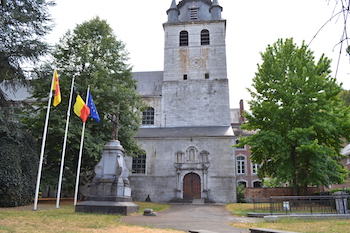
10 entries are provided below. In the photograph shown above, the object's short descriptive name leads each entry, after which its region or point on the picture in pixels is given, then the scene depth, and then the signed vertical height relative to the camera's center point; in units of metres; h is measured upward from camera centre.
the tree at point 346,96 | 33.25 +10.64
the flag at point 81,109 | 14.40 +3.67
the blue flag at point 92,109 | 14.95 +3.80
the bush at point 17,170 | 12.45 +0.53
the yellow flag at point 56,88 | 13.25 +4.32
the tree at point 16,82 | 12.69 +5.00
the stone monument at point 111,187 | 10.78 -0.17
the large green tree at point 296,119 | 15.23 +3.71
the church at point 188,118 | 22.95 +6.00
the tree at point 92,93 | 16.94 +5.65
